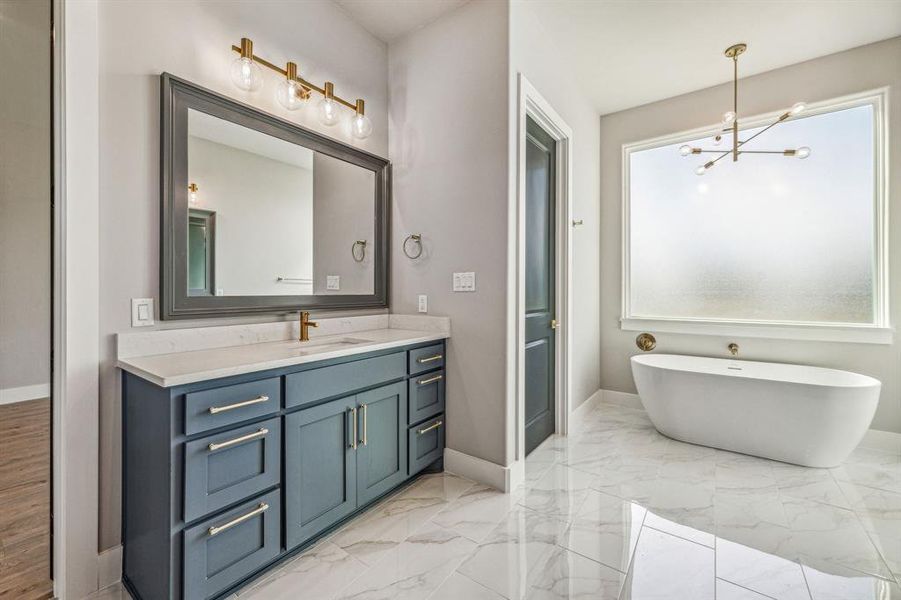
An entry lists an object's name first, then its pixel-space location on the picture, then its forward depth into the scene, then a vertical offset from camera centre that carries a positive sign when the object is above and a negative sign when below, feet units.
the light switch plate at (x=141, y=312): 5.05 -0.15
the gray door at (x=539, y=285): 8.80 +0.36
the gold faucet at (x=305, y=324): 6.72 -0.42
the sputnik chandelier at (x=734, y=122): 8.14 +4.00
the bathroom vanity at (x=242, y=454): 4.05 -1.92
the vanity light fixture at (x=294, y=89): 5.99 +3.68
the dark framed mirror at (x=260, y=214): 5.47 +1.51
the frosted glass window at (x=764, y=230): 9.45 +1.91
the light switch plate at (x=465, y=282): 7.61 +0.36
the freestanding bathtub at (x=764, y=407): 7.68 -2.36
